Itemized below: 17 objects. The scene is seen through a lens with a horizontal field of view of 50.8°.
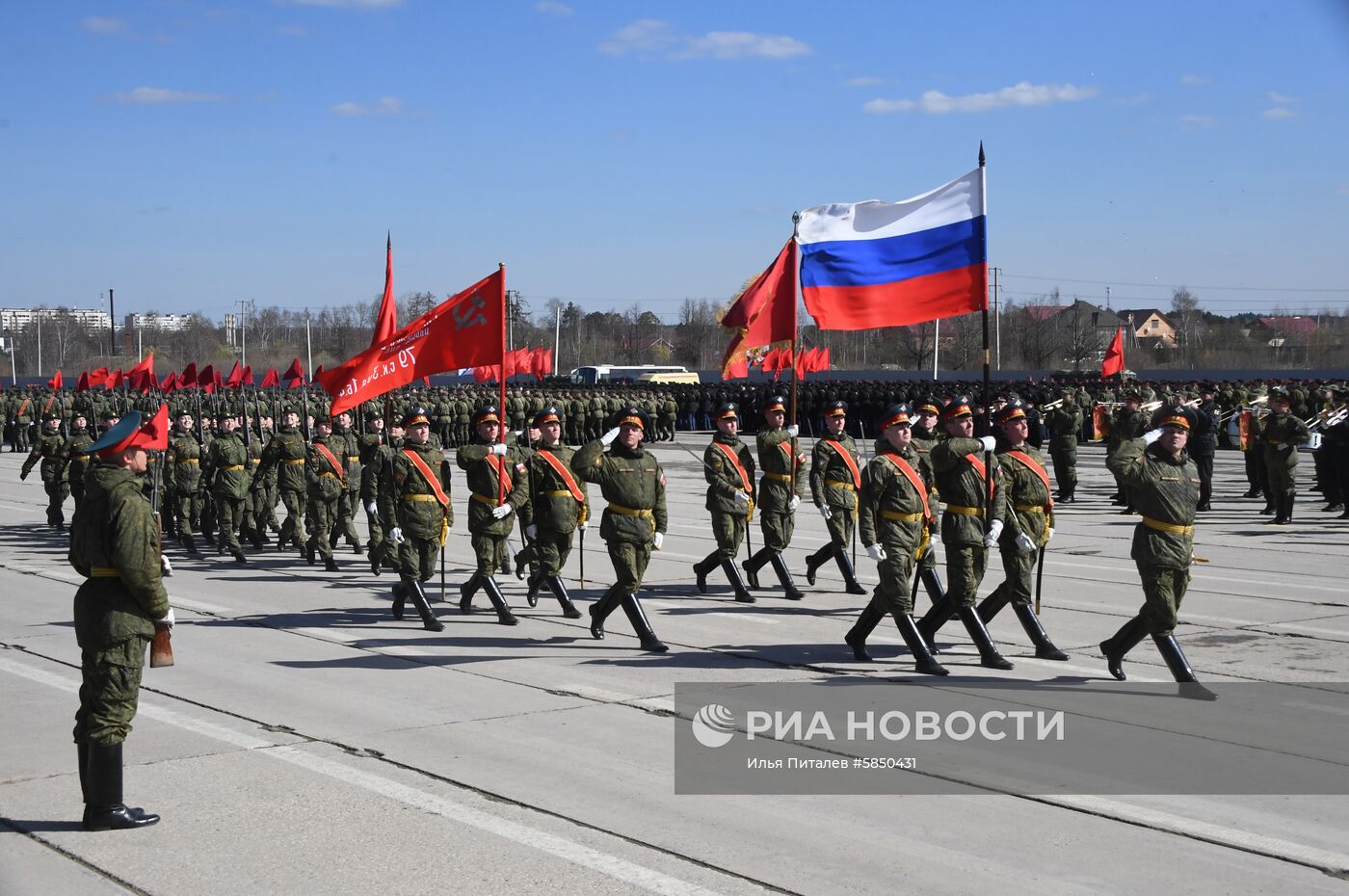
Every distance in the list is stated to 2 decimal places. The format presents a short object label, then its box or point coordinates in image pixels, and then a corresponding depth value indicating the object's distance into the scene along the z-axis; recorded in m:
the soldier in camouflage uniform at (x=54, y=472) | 20.61
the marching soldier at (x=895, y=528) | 9.41
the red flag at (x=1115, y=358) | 33.22
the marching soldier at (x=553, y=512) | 12.00
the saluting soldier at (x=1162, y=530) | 8.70
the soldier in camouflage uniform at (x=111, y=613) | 6.21
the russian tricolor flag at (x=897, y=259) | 11.62
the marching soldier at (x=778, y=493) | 13.25
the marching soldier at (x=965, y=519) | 9.61
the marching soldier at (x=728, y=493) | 12.95
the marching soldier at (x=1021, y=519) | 9.88
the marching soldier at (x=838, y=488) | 13.25
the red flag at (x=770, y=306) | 13.52
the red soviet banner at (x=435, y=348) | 12.35
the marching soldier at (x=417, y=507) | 11.70
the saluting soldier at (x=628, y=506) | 10.33
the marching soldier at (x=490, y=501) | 11.90
